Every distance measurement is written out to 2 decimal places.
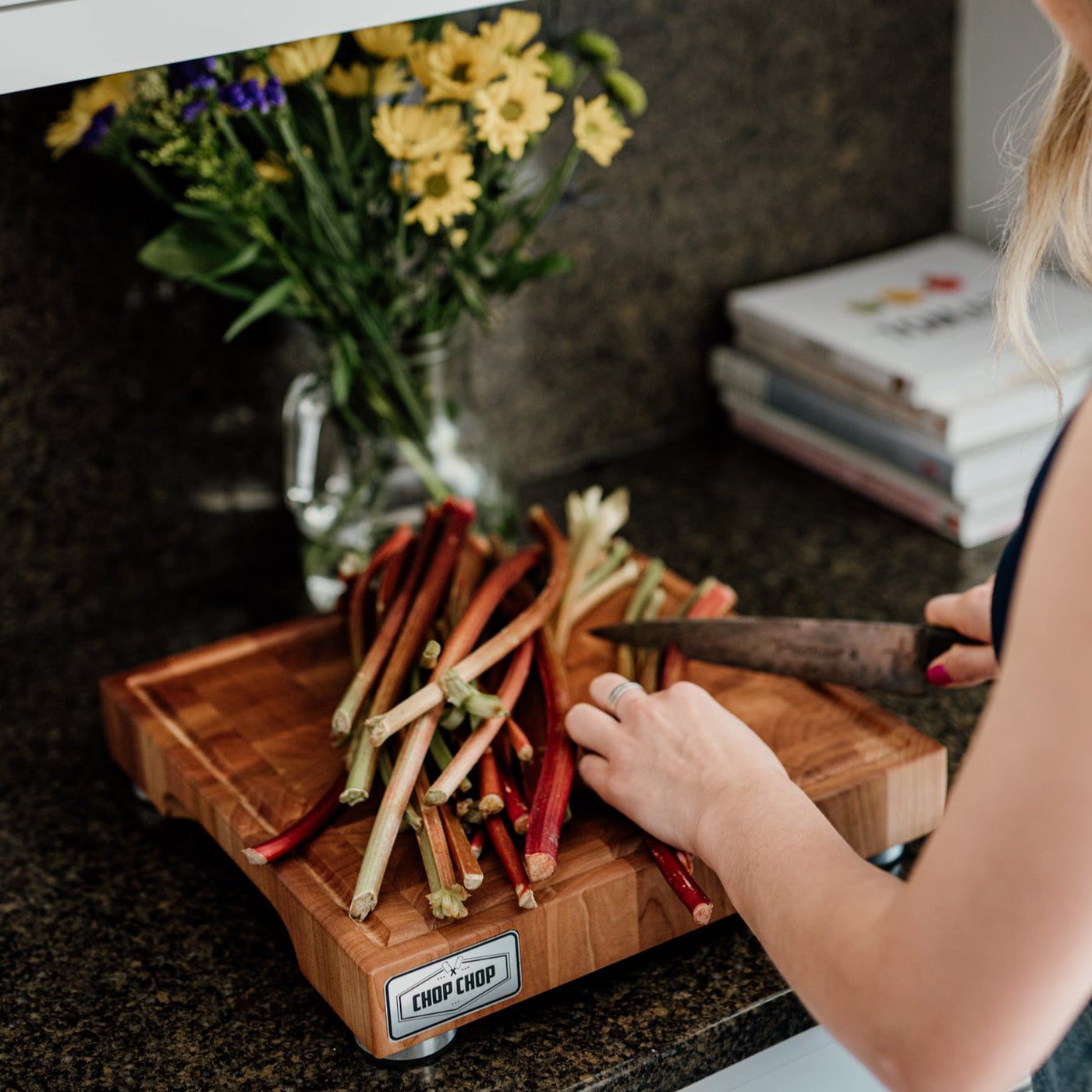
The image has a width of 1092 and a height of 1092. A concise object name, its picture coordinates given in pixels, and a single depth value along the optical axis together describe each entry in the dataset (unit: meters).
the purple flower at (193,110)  0.99
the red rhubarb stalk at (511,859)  0.79
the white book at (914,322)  1.33
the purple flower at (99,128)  1.03
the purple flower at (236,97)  0.95
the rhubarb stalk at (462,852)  0.79
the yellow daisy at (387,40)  1.05
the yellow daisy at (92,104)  1.07
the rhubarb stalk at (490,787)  0.84
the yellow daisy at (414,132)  1.02
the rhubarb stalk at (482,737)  0.84
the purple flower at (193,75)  0.98
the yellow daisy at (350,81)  1.07
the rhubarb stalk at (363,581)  1.05
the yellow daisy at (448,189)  1.04
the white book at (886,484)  1.36
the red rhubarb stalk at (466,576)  1.05
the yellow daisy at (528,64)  1.04
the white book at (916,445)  1.33
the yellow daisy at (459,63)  1.04
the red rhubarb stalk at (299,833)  0.84
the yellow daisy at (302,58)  0.99
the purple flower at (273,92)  0.96
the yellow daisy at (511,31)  1.05
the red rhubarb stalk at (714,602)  1.09
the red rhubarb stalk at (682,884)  0.80
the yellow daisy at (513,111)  1.01
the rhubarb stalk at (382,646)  0.92
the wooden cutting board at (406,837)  0.78
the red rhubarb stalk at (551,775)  0.80
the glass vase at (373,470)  1.21
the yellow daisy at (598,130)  1.09
